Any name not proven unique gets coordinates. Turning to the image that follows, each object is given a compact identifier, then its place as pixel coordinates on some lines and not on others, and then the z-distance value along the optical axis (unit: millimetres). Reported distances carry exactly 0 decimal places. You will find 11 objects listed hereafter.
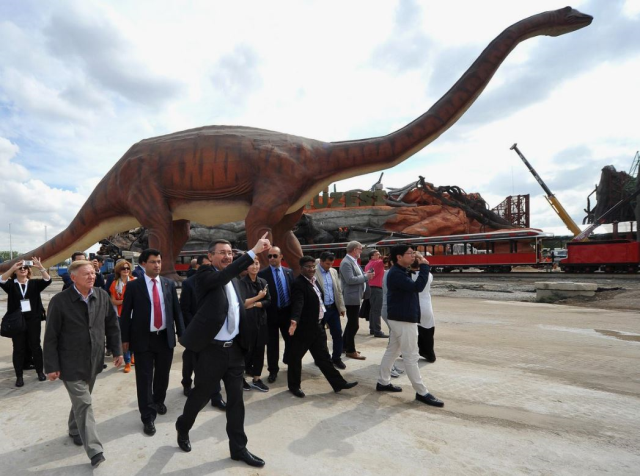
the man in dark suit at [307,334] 3922
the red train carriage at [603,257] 19516
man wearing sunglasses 4414
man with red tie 3240
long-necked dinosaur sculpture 6297
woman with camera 4625
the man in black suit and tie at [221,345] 2596
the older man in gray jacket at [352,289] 5301
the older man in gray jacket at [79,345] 2641
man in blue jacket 3652
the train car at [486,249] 21609
